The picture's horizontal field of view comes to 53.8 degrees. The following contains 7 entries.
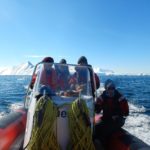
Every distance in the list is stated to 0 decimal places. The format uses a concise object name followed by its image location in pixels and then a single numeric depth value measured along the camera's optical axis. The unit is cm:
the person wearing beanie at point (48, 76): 232
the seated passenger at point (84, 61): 299
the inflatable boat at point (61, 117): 192
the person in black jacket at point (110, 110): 255
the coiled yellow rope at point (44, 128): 189
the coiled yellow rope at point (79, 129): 195
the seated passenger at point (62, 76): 233
